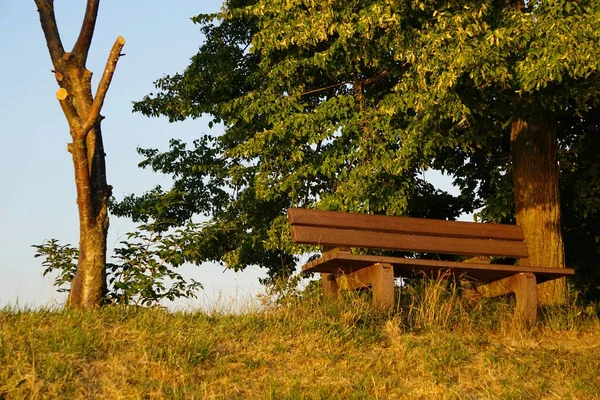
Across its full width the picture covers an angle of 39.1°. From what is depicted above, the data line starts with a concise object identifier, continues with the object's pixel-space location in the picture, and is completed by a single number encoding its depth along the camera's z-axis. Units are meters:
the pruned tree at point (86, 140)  9.88
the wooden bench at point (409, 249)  9.40
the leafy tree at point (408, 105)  10.95
